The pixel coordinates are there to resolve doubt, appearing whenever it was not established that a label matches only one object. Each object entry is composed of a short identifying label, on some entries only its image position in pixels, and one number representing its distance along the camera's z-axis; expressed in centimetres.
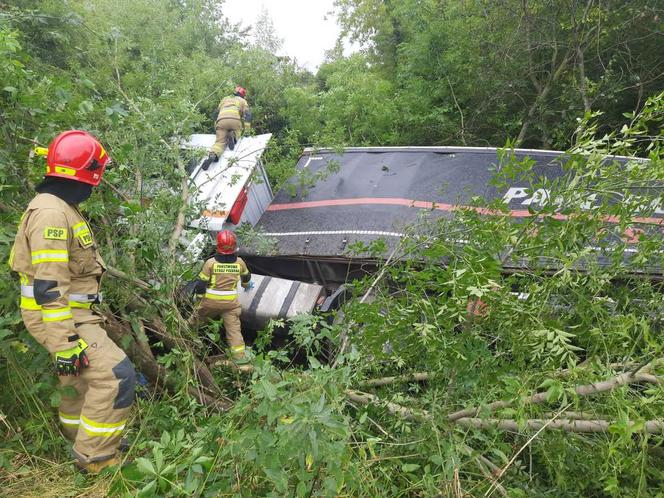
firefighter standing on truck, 530
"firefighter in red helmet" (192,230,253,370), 357
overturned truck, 381
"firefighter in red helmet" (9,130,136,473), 202
